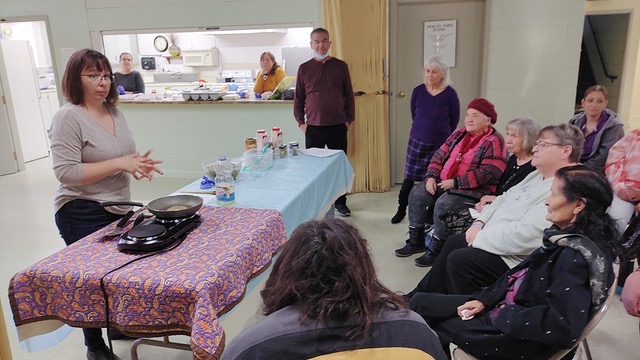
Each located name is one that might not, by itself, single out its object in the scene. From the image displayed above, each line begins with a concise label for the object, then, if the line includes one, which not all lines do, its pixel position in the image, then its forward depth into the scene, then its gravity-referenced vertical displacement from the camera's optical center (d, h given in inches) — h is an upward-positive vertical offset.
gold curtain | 176.6 -5.0
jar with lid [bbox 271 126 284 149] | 127.7 -19.5
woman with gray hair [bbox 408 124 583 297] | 80.9 -31.0
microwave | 309.8 +6.2
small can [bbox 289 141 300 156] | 134.8 -23.9
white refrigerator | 237.3 -13.8
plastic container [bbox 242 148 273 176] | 115.2 -23.4
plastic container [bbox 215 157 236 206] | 88.7 -23.4
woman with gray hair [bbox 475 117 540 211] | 105.5 -19.9
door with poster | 179.4 +5.3
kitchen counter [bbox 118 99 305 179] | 202.7 -26.1
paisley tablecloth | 57.9 -27.3
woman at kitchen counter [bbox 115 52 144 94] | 233.6 -3.3
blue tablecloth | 91.9 -26.0
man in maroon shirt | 159.6 -12.6
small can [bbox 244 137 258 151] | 122.2 -20.0
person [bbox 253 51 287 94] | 207.0 -5.4
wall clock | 323.3 +16.9
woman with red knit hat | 118.0 -30.3
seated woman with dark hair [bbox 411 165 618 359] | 55.9 -29.6
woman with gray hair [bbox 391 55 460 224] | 143.9 -18.2
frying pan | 74.2 -22.2
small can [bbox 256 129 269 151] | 121.6 -19.0
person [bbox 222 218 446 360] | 38.7 -20.9
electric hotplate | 66.9 -23.7
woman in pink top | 100.0 -27.3
